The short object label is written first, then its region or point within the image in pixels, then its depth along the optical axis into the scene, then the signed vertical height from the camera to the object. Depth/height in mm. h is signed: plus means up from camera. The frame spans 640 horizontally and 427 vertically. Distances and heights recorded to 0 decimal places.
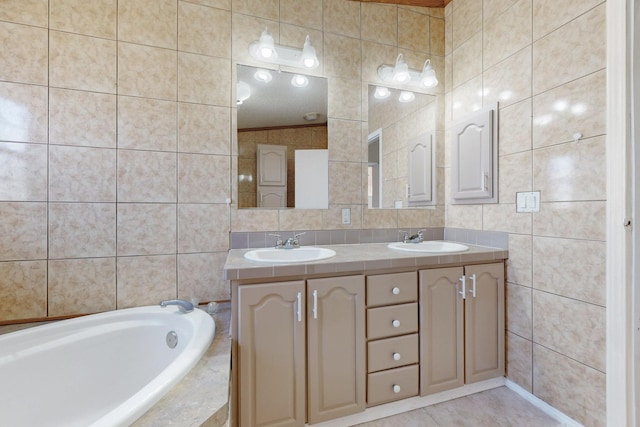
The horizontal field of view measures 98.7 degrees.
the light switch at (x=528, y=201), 1529 +77
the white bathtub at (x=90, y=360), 1135 -681
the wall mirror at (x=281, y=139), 1812 +511
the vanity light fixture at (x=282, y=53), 1705 +1049
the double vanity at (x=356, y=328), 1225 -581
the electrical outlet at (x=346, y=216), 1992 -16
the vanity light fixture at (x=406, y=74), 2037 +1063
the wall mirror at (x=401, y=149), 2070 +512
